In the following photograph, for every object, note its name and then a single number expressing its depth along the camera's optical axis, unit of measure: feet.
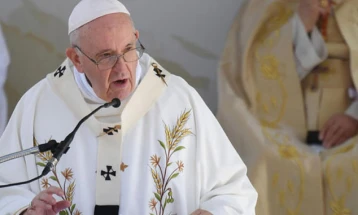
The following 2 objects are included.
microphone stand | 26.54
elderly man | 27.67
